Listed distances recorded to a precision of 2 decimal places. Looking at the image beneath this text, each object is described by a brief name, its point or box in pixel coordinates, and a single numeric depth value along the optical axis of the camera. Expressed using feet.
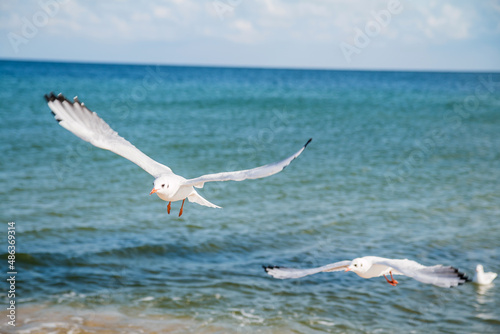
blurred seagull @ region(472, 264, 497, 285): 42.83
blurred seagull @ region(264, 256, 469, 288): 19.60
